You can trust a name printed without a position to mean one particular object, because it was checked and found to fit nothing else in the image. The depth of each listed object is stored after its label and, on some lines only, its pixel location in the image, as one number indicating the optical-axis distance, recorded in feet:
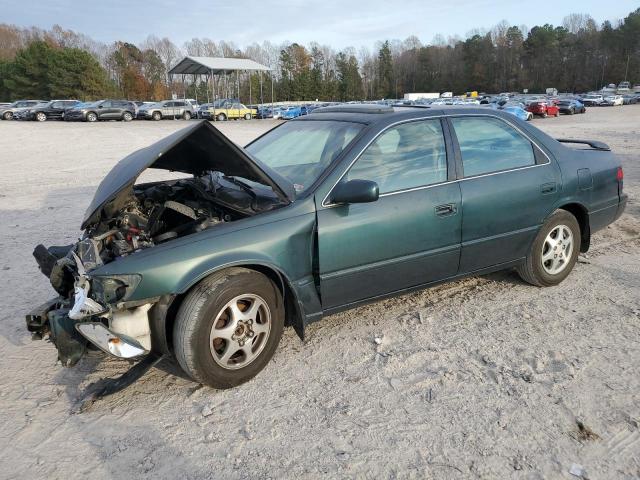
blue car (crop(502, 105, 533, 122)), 104.03
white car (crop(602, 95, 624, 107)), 197.06
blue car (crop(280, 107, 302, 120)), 145.68
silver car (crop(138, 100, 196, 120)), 134.21
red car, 131.54
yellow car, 140.46
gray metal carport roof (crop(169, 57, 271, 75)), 128.98
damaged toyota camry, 9.77
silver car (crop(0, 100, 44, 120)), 129.39
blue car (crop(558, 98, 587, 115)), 141.59
